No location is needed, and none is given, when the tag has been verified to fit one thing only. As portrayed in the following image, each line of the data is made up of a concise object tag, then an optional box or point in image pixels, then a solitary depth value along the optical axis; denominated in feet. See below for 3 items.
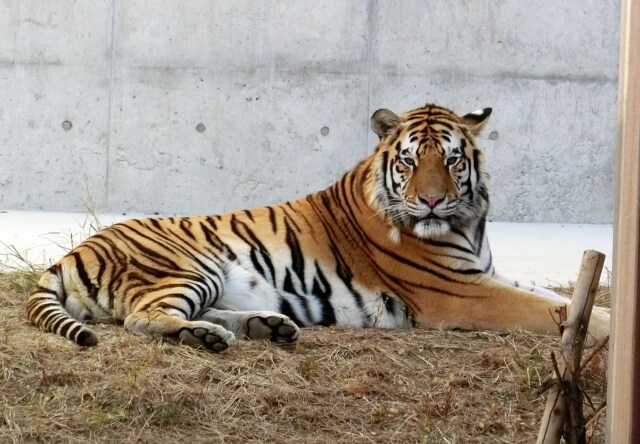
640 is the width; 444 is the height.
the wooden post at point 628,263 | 14.20
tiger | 29.45
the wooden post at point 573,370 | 16.25
